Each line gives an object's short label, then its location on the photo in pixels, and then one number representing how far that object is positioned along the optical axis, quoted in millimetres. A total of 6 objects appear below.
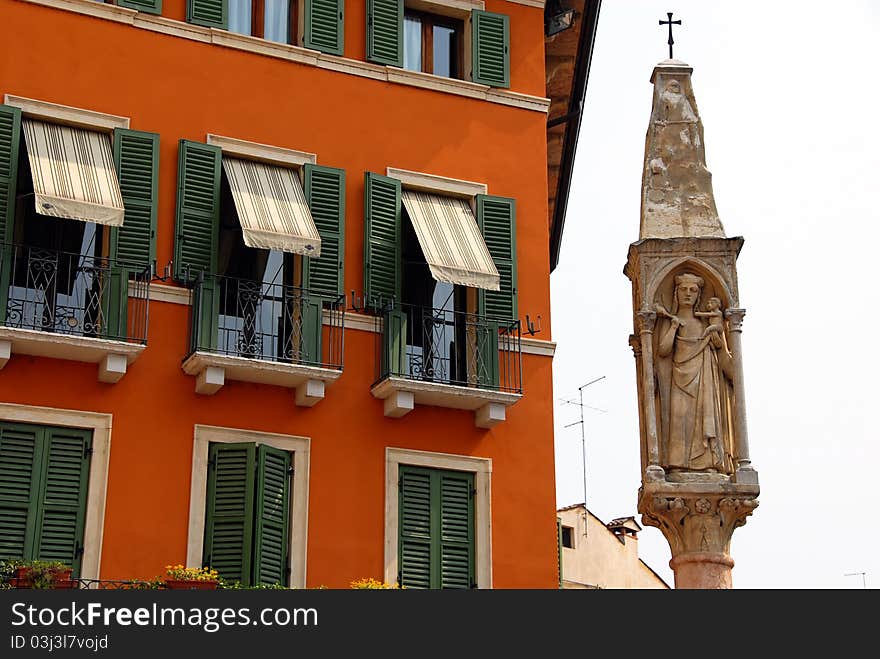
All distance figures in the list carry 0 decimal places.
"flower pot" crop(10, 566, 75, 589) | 16109
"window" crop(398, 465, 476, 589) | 19016
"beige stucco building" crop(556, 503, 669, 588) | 38094
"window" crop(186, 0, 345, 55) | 20469
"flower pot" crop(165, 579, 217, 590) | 16750
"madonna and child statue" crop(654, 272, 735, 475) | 18922
